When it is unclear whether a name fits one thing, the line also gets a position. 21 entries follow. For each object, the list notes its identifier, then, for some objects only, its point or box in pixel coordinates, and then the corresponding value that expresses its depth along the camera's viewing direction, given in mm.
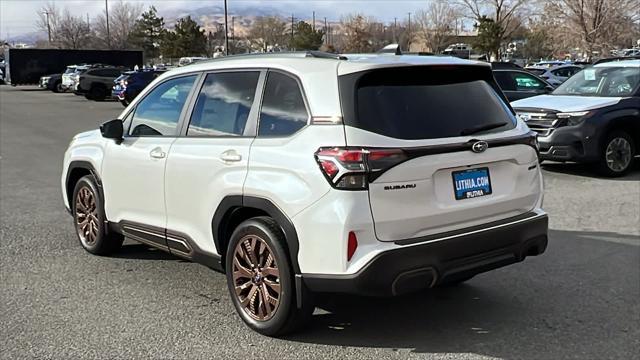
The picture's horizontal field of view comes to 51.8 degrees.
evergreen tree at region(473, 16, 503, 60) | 52312
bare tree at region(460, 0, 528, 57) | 54134
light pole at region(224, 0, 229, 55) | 39362
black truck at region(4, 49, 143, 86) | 46562
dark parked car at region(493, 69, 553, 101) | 14844
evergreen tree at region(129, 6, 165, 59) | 74875
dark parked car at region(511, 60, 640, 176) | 10070
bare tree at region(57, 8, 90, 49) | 82312
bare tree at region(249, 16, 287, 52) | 78438
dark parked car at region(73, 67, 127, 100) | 35344
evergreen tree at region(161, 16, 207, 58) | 66688
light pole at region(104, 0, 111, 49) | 77162
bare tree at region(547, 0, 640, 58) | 36500
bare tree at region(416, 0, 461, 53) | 69375
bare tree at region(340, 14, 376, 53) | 73688
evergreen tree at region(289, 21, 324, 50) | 68000
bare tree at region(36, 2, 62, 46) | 87938
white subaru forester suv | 3705
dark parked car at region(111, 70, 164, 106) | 28875
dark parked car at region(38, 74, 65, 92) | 43469
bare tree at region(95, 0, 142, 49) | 84738
